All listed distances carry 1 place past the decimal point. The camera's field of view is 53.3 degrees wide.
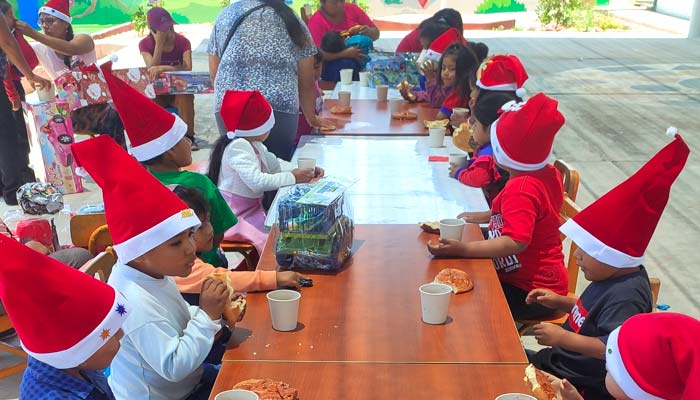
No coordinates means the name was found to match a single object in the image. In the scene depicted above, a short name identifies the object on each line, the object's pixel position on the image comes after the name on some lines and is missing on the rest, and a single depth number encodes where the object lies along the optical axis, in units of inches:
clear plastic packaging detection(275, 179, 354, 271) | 109.9
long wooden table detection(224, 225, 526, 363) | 89.9
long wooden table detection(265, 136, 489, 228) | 141.3
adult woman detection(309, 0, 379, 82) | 295.0
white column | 725.9
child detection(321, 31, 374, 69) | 290.2
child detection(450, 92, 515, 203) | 153.0
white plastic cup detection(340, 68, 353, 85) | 265.9
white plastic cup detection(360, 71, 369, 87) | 263.3
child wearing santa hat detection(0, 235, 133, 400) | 73.7
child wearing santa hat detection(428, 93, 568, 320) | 117.3
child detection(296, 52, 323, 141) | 213.2
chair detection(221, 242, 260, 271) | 151.8
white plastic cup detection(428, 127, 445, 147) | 183.5
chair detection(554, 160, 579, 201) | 150.3
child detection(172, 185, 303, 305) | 107.0
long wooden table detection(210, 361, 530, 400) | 81.4
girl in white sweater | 153.1
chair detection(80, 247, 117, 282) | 109.0
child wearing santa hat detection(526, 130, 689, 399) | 92.5
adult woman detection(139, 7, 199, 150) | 309.7
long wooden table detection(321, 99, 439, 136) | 197.9
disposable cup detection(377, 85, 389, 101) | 236.1
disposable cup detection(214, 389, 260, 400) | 74.8
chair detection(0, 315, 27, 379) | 134.6
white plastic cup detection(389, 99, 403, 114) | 218.7
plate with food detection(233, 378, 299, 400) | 78.0
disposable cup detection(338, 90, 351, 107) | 225.9
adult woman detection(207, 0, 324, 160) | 179.0
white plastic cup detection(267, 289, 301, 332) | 93.7
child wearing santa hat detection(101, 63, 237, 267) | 129.6
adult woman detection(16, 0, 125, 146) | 252.4
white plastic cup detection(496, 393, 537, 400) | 73.4
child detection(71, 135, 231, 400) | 88.9
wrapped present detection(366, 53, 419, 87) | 256.5
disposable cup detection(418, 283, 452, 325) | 94.9
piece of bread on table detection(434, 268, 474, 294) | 105.9
